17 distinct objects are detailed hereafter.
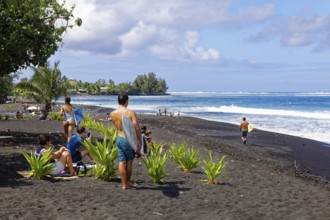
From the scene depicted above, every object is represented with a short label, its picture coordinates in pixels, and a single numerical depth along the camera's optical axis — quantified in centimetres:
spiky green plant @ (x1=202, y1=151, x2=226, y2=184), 944
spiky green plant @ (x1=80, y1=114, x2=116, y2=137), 1857
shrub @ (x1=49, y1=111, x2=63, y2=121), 3120
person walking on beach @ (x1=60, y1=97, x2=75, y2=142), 1328
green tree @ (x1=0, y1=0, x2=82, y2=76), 1311
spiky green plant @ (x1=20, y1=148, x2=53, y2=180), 855
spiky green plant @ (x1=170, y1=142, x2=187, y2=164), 1136
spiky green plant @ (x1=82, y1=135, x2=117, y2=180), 870
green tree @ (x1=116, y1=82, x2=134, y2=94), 18770
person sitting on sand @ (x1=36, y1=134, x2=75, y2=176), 888
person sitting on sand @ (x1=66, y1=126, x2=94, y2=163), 941
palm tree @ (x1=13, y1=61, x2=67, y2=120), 2775
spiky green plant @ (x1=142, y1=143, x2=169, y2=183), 880
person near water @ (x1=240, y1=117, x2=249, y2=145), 2155
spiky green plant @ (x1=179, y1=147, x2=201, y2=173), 1065
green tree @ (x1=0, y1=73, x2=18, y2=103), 1628
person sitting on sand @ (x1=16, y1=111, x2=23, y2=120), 3191
